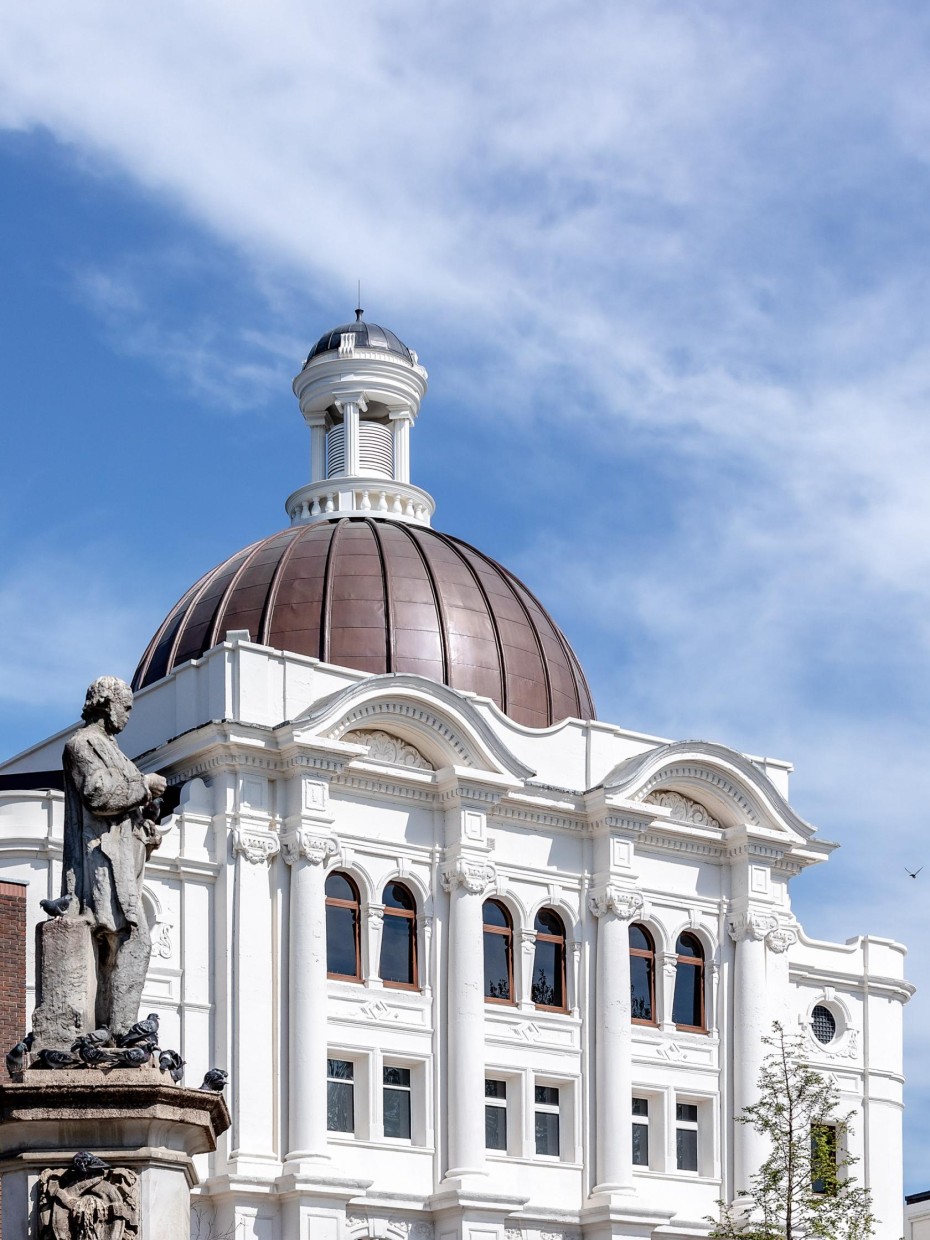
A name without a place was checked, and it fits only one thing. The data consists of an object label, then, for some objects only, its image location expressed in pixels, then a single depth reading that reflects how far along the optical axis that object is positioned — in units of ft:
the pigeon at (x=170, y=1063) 50.65
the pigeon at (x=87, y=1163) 49.29
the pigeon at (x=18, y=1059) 49.57
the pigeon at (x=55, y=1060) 50.01
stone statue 51.88
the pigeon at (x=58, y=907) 51.13
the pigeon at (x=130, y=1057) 50.06
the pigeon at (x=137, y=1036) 50.57
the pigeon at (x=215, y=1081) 51.44
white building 142.72
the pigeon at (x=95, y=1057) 50.06
